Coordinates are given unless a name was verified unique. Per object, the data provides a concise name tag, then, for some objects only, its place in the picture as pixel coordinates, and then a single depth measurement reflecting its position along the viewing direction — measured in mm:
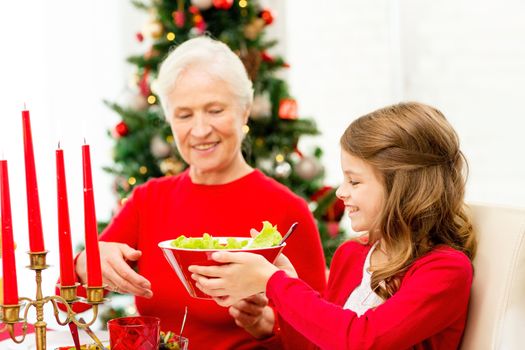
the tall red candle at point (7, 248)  2655
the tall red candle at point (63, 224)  2718
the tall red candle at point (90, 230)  2718
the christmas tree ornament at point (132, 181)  5407
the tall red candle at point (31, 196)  2671
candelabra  2700
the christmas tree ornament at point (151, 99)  5274
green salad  2995
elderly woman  3573
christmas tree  5249
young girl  2873
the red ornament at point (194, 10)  5183
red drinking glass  2808
